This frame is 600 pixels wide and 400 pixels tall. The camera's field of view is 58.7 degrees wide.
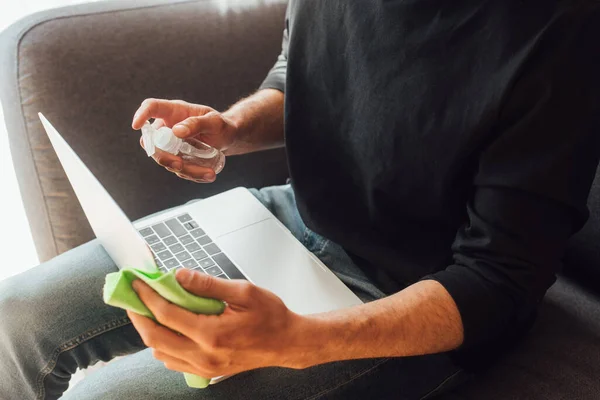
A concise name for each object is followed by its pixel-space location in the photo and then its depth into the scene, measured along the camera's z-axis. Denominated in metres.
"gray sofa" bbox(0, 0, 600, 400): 0.93
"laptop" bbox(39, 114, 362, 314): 0.68
